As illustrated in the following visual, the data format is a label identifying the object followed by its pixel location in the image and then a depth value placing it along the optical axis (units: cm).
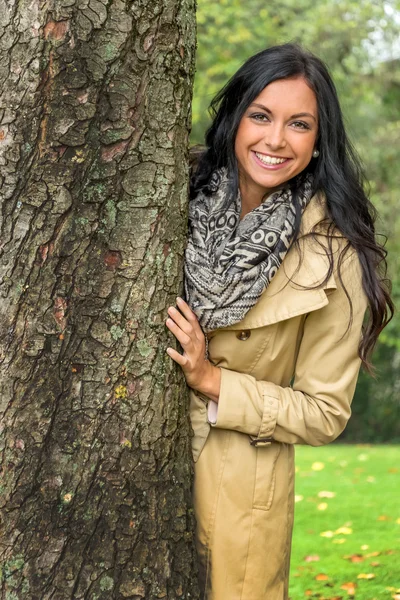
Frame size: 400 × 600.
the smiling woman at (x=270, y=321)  257
